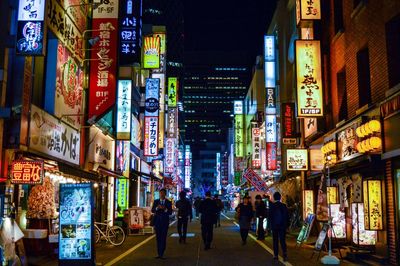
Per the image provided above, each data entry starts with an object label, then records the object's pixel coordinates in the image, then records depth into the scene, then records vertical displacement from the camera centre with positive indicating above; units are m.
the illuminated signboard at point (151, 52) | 37.97 +11.09
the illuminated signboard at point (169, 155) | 55.22 +4.81
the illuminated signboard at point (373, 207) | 13.91 -0.24
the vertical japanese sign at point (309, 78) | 19.81 +4.86
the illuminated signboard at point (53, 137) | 14.16 +1.93
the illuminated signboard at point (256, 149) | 47.12 +4.63
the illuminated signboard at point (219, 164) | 114.01 +7.80
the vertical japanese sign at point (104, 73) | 20.64 +5.20
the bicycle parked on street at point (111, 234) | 18.31 -1.39
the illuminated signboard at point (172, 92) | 50.69 +10.78
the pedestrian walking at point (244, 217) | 18.95 -0.75
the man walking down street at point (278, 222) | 14.11 -0.68
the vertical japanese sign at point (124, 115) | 26.19 +4.31
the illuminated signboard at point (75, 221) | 11.17 -0.55
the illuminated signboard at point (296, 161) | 24.61 +1.83
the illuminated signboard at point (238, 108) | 69.56 +12.56
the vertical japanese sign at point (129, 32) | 25.42 +8.51
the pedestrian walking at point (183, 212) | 19.19 -0.57
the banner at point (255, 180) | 24.75 +0.88
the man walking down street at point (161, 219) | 14.20 -0.63
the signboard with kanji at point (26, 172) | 12.45 +0.61
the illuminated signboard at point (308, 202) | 23.81 -0.19
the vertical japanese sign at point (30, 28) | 12.54 +4.29
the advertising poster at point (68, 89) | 16.84 +3.93
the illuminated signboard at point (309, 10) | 21.16 +8.02
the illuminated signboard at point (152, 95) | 35.38 +7.28
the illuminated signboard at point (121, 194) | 29.75 +0.18
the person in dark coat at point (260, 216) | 21.00 -0.78
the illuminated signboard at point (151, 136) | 36.59 +4.59
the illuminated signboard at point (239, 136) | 68.38 +8.62
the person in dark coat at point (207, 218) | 16.59 -0.71
